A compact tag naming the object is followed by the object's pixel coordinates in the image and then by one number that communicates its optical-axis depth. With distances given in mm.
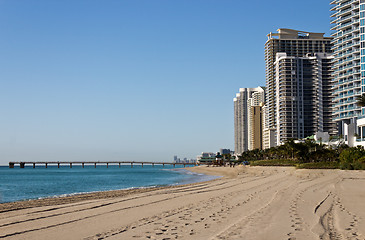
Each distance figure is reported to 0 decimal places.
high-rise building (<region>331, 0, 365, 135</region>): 104125
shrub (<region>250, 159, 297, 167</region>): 87619
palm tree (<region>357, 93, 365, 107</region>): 65838
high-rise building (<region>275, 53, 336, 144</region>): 182750
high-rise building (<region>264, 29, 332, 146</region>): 186000
